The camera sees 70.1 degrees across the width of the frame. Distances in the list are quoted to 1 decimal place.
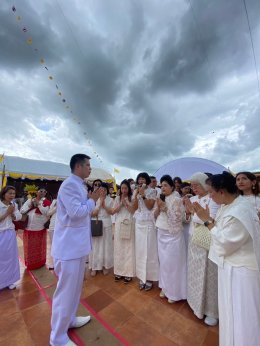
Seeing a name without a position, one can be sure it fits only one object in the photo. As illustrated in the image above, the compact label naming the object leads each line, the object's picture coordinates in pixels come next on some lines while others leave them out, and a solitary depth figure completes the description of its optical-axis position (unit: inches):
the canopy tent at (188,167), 283.3
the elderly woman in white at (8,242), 118.7
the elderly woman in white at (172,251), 105.5
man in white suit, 72.7
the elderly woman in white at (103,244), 143.8
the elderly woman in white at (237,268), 54.0
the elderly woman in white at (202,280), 88.2
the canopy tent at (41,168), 496.7
